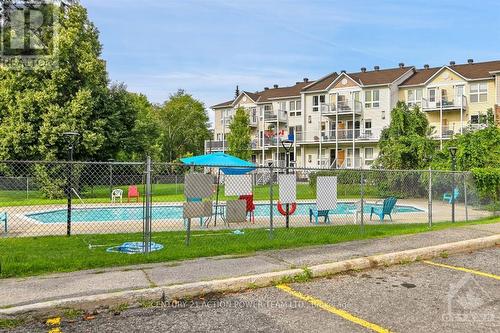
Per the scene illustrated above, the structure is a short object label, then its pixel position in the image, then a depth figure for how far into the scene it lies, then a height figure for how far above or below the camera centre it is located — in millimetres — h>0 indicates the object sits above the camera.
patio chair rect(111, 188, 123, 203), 22867 -831
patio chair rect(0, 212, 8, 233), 12484 -1180
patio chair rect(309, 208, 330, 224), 14391 -1216
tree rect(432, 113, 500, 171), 25344 +1559
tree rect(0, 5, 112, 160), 26953 +4641
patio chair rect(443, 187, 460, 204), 19616 -873
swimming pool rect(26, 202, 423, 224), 16266 -1402
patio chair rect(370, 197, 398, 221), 15846 -1060
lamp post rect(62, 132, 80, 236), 10406 +1489
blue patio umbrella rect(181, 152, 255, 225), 16312 +642
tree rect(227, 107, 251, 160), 50781 +4542
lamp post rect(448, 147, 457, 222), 13928 -670
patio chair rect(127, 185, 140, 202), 25181 -783
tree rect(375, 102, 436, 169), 31125 +2571
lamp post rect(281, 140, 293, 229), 12220 -1114
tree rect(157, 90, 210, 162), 76000 +8433
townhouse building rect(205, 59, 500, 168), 44625 +7768
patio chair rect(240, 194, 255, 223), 13573 -861
